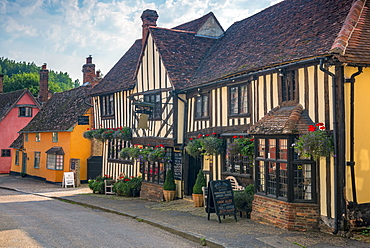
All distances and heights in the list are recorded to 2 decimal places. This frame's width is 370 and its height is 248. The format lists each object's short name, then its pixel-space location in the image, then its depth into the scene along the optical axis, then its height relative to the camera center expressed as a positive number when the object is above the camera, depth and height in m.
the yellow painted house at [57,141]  28.55 +0.80
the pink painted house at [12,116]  39.75 +3.42
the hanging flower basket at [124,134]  21.53 +0.94
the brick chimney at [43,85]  40.72 +6.78
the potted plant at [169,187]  18.15 -1.54
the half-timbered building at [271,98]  10.73 +1.85
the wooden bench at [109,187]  22.33 -1.89
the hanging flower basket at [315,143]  10.60 +0.25
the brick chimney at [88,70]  33.97 +6.78
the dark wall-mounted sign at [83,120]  27.11 +2.08
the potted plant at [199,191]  15.91 -1.49
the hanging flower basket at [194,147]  16.20 +0.21
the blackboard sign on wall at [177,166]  18.31 -0.62
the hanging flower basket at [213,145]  15.29 +0.27
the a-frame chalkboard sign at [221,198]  12.70 -1.43
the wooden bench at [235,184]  14.58 -1.13
